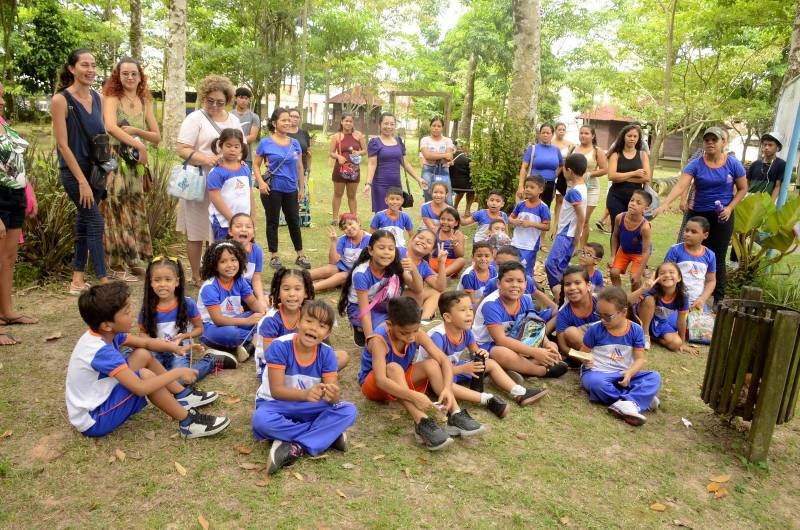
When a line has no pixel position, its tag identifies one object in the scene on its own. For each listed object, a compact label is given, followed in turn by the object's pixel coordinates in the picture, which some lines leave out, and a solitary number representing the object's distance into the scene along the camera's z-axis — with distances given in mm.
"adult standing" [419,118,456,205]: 7684
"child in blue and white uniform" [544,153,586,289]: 5733
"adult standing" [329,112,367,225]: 7688
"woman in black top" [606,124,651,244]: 6512
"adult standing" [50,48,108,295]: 4348
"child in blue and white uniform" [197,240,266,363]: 4117
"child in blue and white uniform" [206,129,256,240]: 4953
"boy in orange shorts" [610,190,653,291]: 5529
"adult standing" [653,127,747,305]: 5559
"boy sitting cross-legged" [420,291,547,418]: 3648
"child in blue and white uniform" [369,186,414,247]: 5613
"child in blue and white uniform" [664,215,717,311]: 5094
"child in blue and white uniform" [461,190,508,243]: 6016
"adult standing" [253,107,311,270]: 5781
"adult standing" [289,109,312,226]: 8334
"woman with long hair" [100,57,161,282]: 4816
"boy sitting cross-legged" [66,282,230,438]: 2898
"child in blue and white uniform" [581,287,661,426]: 3795
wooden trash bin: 3123
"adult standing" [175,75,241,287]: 5043
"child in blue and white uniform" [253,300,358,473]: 3029
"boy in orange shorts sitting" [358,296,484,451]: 3275
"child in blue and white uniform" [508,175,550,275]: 5859
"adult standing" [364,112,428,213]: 6820
